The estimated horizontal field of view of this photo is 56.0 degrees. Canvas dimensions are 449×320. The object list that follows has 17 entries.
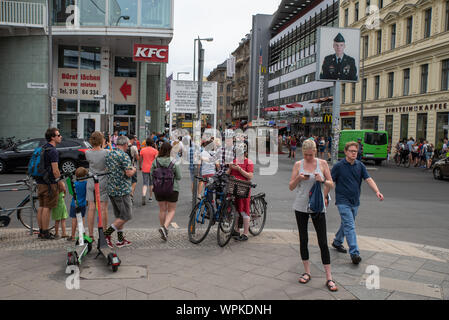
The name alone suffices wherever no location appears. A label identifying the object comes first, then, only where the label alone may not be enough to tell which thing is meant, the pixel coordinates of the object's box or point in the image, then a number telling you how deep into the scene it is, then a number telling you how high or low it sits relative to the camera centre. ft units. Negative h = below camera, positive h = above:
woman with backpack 22.30 -2.76
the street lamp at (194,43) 102.68 +22.04
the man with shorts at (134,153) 40.58 -2.32
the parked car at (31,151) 51.75 -3.35
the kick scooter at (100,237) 17.91 -4.74
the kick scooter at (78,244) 16.44 -4.96
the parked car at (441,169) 60.56 -4.72
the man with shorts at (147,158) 35.22 -2.41
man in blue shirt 19.45 -2.32
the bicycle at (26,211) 22.15 -4.57
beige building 99.35 +17.80
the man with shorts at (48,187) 21.79 -3.09
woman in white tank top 15.74 -2.44
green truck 91.15 -1.89
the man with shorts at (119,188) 20.36 -2.84
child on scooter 19.89 -2.95
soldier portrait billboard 83.61 +16.03
